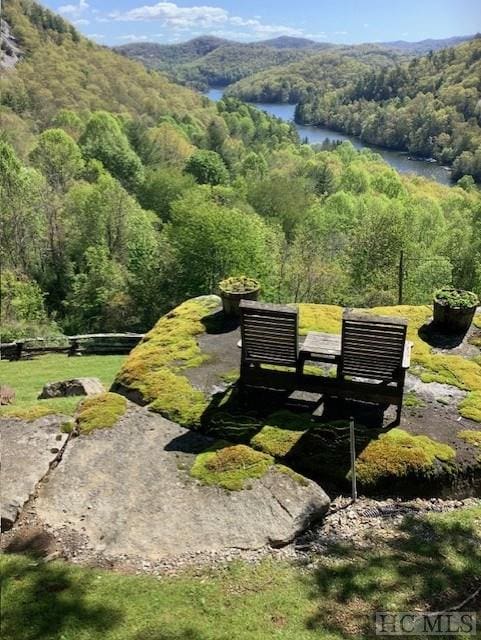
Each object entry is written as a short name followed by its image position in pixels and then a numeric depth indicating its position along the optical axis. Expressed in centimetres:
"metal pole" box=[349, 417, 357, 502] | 744
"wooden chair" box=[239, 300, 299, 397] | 887
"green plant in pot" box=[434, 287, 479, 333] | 1270
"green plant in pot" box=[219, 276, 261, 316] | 1346
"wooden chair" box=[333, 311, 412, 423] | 845
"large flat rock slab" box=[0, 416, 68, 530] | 732
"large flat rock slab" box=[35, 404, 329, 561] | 672
